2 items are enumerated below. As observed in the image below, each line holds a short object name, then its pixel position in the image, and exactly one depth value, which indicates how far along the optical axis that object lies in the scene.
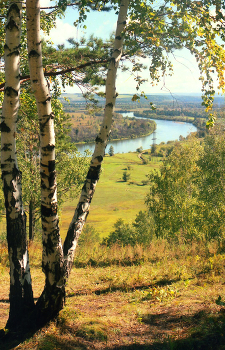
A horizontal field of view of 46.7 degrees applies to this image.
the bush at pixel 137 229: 29.69
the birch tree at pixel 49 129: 3.03
